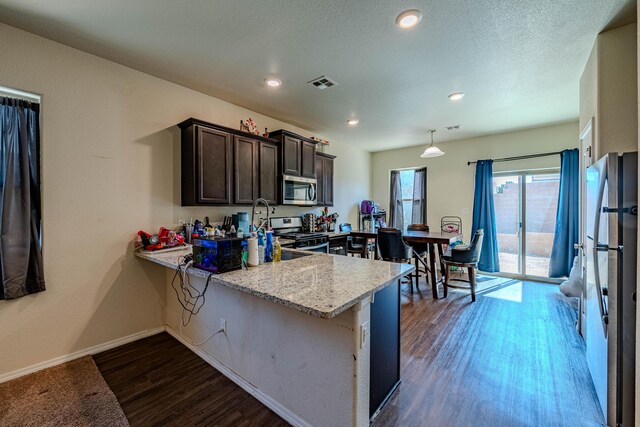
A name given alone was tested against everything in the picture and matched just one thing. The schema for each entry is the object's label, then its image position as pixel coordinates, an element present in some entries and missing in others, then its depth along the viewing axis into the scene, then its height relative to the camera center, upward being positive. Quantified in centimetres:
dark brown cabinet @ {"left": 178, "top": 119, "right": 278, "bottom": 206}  273 +52
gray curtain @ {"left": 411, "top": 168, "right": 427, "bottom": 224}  560 +30
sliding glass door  449 -15
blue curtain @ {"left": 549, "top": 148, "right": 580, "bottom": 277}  405 -8
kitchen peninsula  130 -75
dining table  354 -40
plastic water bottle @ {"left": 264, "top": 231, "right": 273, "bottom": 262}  203 -29
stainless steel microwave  375 +31
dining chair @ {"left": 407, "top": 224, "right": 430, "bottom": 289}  399 -64
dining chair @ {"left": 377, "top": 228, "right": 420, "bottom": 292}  369 -51
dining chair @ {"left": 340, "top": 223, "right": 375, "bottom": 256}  461 -61
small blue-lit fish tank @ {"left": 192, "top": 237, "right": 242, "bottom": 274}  163 -28
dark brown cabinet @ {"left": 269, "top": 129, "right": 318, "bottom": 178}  368 +84
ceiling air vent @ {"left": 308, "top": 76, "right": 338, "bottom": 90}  273 +136
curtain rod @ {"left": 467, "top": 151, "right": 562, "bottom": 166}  425 +92
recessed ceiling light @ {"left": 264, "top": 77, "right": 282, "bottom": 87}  273 +136
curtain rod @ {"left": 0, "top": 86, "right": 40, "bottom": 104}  199 +90
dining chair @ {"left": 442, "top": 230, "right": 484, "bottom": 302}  358 -63
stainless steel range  364 -35
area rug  161 -127
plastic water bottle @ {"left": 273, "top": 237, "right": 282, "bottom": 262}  205 -33
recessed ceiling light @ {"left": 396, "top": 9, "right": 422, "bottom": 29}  178 +134
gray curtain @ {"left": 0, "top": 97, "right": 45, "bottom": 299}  193 +7
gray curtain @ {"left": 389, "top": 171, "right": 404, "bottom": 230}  596 +17
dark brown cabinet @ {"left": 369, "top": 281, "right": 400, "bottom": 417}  158 -88
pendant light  395 +88
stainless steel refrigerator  138 -38
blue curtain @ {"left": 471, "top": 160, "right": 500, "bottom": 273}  475 -8
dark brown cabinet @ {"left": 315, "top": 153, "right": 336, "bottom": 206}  449 +58
